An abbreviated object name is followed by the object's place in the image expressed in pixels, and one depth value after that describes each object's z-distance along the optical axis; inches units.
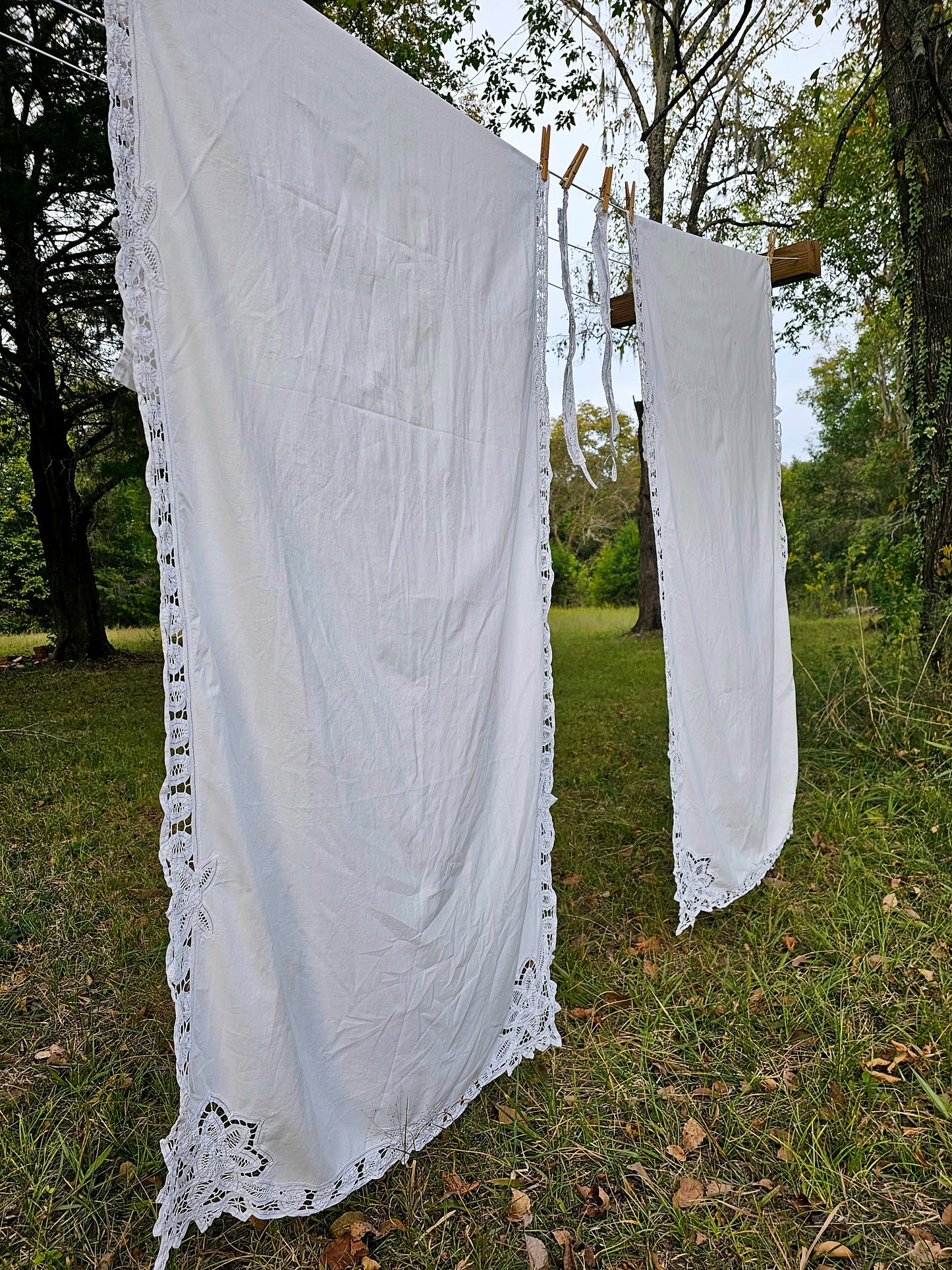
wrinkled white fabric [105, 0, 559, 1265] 45.9
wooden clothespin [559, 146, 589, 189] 68.5
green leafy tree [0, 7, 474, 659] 171.9
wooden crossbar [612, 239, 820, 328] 108.6
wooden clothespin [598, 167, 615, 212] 76.8
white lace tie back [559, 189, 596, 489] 74.9
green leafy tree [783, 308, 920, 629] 427.5
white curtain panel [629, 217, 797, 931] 83.8
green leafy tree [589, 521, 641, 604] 692.1
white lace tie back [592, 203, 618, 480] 76.7
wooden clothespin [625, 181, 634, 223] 79.9
